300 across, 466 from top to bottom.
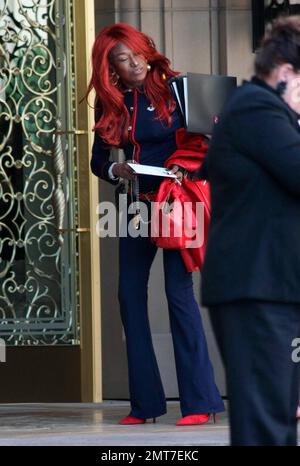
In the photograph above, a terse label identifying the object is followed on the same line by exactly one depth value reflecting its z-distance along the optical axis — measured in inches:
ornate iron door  562.2
